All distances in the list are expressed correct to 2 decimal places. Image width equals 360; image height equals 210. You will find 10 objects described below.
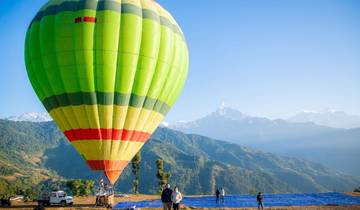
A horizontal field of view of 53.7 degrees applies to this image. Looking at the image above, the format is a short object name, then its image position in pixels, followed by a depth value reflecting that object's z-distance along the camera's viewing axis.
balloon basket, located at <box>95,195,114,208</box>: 30.72
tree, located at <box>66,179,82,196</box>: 84.75
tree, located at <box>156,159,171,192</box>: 70.25
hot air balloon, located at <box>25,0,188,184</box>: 25.52
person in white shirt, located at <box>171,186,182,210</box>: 18.81
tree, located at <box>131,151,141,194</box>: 70.54
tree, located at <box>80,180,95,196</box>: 85.33
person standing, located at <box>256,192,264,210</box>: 27.59
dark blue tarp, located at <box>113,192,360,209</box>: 32.19
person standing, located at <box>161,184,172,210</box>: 19.36
